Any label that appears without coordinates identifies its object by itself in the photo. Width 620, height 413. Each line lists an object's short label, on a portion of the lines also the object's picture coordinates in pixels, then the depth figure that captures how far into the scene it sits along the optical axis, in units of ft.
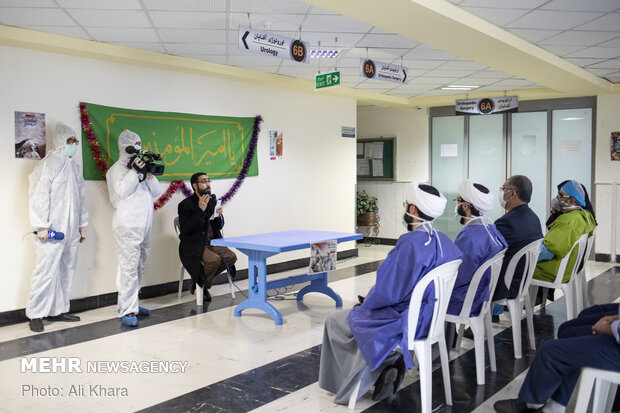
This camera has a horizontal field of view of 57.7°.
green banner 18.88
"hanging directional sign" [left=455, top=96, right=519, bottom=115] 27.61
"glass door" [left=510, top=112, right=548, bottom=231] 31.01
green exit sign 20.17
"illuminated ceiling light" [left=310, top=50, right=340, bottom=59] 19.96
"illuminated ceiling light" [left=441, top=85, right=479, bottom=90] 28.09
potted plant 35.01
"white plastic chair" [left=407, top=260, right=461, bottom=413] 9.83
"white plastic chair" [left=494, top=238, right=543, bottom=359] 13.48
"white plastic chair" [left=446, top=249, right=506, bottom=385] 11.69
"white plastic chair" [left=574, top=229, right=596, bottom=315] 16.38
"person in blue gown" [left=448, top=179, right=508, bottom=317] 11.96
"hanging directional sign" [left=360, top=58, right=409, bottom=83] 19.62
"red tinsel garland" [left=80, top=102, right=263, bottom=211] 18.31
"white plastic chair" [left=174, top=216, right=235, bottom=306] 19.01
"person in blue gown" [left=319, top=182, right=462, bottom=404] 10.01
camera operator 16.80
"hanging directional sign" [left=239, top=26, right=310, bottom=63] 15.48
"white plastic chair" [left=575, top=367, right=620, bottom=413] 8.17
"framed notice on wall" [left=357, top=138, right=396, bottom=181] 35.47
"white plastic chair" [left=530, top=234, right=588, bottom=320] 14.97
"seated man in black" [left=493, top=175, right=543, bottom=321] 13.53
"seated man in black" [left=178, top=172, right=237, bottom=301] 18.78
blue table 16.29
